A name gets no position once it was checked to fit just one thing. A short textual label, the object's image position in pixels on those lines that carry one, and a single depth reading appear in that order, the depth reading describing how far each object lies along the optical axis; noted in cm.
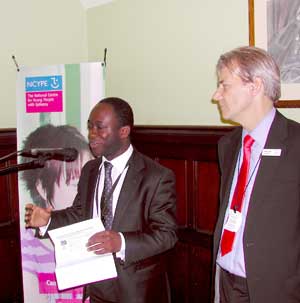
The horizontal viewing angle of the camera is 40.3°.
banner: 318
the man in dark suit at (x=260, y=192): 166
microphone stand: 169
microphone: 171
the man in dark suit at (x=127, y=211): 214
